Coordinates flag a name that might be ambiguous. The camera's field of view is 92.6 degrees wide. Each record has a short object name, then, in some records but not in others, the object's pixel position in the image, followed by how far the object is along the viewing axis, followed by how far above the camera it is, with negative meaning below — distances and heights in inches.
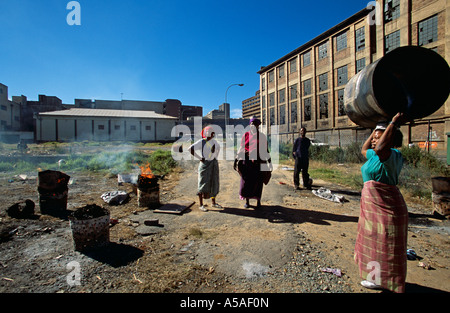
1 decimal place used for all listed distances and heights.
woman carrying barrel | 82.4 -25.6
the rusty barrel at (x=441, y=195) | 176.4 -35.4
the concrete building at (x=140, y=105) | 1857.8 +444.3
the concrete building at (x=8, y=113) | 1382.9 +290.1
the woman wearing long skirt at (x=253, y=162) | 191.5 -7.4
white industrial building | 1254.9 +179.6
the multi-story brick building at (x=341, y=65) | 693.9 +423.9
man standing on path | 263.1 -5.4
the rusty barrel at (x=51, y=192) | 187.0 -32.5
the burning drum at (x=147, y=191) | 206.1 -35.8
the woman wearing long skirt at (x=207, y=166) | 193.9 -11.0
